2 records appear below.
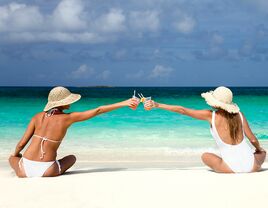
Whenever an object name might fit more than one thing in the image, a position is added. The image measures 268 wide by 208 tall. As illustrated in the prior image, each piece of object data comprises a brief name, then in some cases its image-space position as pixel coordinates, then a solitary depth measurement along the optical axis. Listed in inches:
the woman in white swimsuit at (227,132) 199.9
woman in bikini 197.6
